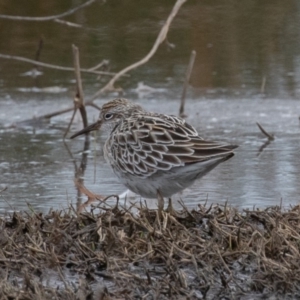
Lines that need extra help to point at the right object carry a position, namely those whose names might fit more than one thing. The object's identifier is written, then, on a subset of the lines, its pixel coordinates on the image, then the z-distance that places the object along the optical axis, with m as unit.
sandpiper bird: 11.30
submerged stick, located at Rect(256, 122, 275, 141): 17.32
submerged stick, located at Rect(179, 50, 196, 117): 18.72
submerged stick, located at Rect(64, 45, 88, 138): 17.61
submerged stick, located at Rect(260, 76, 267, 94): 20.62
